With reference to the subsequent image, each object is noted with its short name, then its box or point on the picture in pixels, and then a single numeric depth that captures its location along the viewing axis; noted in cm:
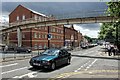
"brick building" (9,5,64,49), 5966
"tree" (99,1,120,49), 1543
